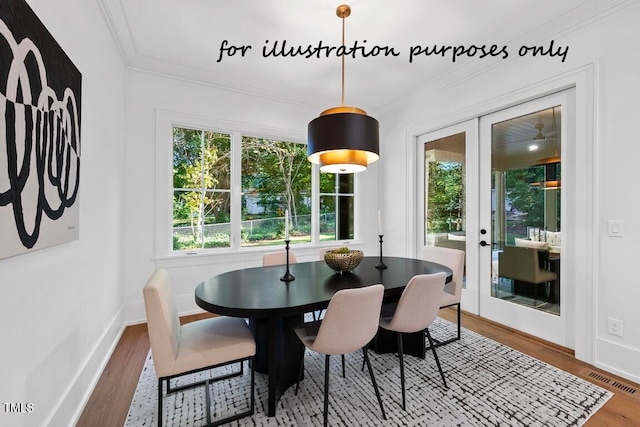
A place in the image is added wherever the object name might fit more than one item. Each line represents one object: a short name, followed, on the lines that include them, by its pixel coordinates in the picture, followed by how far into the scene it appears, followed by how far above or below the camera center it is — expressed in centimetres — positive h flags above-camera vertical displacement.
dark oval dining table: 153 -47
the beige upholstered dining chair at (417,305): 173 -56
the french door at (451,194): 333 +24
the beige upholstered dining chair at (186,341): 141 -71
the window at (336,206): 441 +11
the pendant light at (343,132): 202 +57
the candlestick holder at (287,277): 201 -44
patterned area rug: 168 -117
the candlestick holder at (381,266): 242 -44
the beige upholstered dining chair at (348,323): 148 -58
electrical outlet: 215 -84
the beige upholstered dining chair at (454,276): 251 -56
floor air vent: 193 -117
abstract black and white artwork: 107 +34
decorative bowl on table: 214 -34
